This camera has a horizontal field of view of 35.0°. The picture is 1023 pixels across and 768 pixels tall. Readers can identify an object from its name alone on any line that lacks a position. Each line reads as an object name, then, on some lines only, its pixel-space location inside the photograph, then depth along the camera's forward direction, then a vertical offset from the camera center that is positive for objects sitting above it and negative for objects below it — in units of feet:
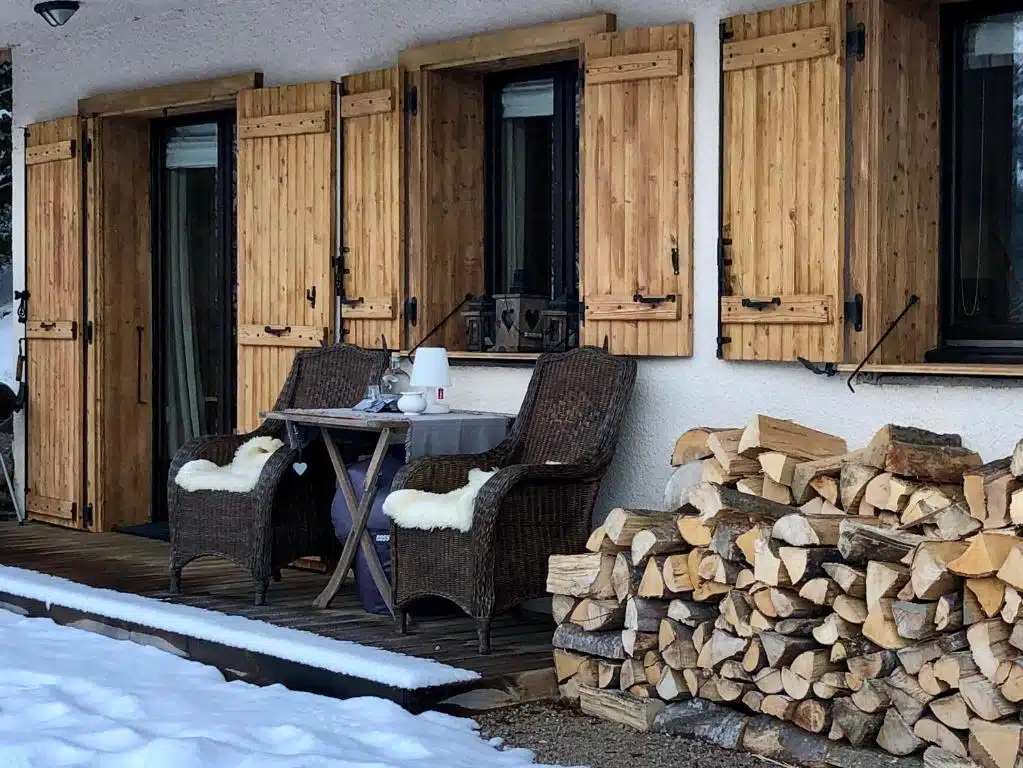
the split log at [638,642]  14.56 -2.76
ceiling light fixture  23.66 +4.81
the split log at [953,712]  11.93 -2.80
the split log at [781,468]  14.42 -1.18
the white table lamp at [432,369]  18.66 -0.38
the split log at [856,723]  12.67 -3.05
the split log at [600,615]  14.94 -2.59
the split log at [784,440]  14.70 -0.97
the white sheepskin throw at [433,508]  16.31 -1.75
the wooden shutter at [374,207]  20.97 +1.70
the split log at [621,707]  14.39 -3.36
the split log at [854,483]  13.46 -1.24
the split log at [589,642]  14.85 -2.85
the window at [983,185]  16.26 +1.52
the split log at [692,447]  15.92 -1.11
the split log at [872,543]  12.71 -1.64
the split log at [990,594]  11.86 -1.91
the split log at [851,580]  12.80 -1.94
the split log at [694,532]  14.17 -1.73
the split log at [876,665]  12.57 -2.57
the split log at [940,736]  11.96 -3.00
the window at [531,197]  20.21 +1.78
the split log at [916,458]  13.25 -1.02
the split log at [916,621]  12.26 -2.17
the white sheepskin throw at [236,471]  19.15 -1.62
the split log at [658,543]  14.48 -1.85
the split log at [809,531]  13.17 -1.60
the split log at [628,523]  14.94 -1.74
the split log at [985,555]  11.79 -1.62
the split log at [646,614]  14.56 -2.51
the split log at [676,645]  14.17 -2.73
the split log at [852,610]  12.83 -2.18
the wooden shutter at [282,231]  22.06 +1.48
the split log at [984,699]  11.66 -2.64
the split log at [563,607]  15.48 -2.60
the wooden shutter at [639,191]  17.71 +1.62
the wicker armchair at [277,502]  18.94 -1.97
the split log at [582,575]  15.06 -2.26
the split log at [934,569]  12.12 -1.77
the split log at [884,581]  12.48 -1.90
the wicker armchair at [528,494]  16.29 -1.63
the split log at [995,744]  11.46 -2.93
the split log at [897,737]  12.32 -3.09
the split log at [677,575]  14.30 -2.12
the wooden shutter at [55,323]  26.40 +0.25
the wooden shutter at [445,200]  20.75 +1.77
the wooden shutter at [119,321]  26.16 +0.27
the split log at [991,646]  11.73 -2.27
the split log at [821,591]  13.00 -2.06
